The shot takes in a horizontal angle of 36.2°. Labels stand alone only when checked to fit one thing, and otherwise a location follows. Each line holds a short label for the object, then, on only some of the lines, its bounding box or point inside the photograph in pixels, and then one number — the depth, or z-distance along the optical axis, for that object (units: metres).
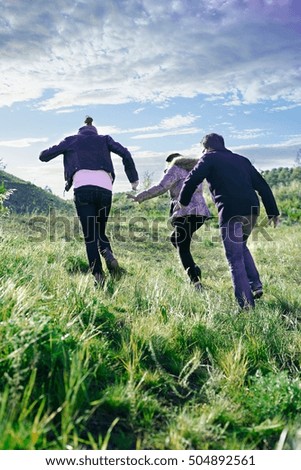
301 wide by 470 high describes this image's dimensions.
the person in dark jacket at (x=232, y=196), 5.62
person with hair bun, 6.36
